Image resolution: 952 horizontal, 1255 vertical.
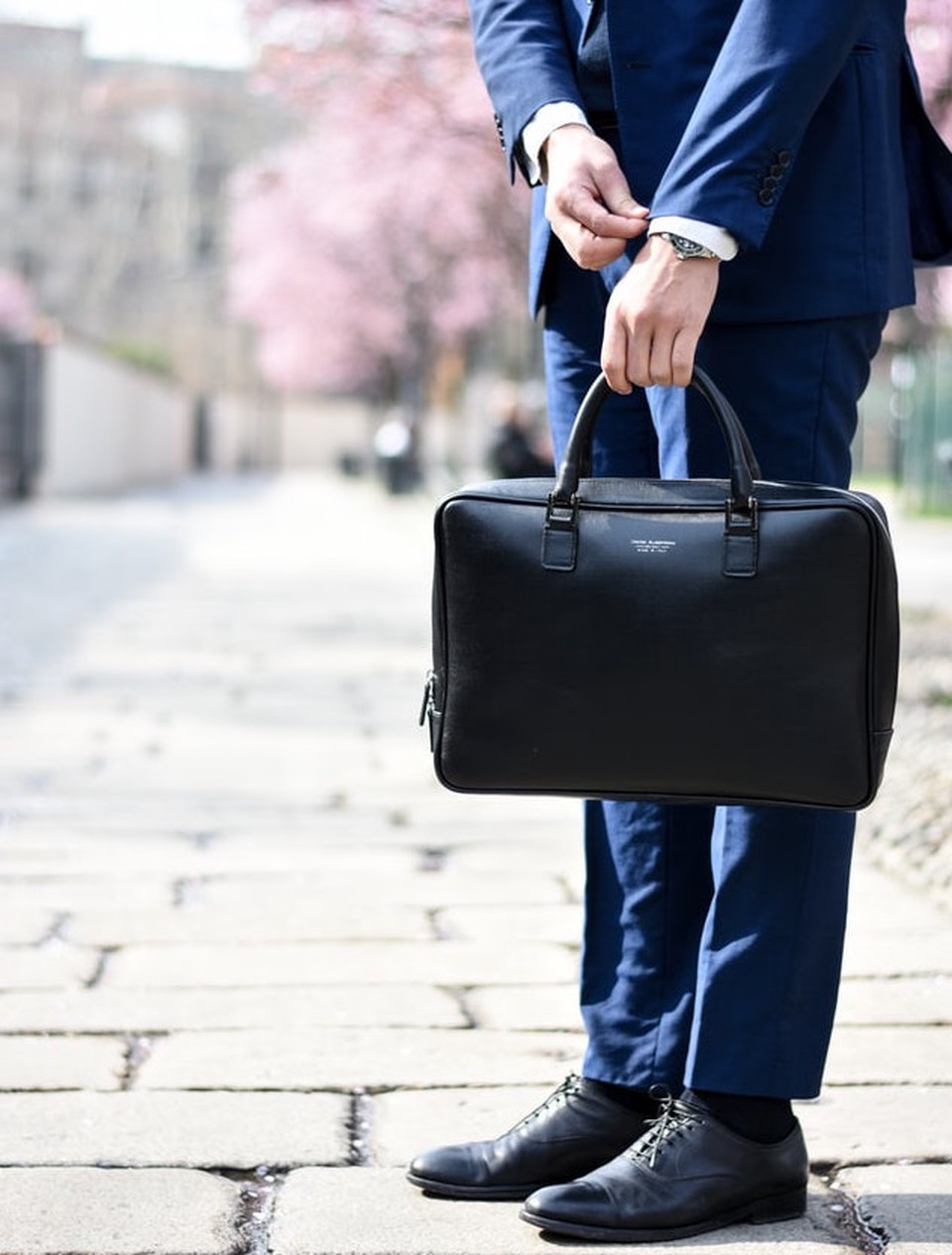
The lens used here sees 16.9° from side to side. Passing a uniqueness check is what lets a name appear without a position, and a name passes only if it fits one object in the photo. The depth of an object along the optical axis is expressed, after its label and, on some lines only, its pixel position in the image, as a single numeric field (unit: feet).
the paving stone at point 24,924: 19.14
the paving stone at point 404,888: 20.91
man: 10.90
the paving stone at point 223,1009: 16.22
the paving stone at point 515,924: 19.36
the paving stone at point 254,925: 19.16
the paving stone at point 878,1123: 13.18
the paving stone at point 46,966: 17.56
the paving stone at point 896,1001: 16.44
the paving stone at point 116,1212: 11.43
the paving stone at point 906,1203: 11.51
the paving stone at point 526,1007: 16.34
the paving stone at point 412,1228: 11.38
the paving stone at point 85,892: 20.56
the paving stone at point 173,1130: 13.00
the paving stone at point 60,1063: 14.67
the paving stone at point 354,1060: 14.76
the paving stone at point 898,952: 17.97
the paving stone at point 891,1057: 14.87
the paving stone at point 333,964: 17.65
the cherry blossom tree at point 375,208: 66.67
